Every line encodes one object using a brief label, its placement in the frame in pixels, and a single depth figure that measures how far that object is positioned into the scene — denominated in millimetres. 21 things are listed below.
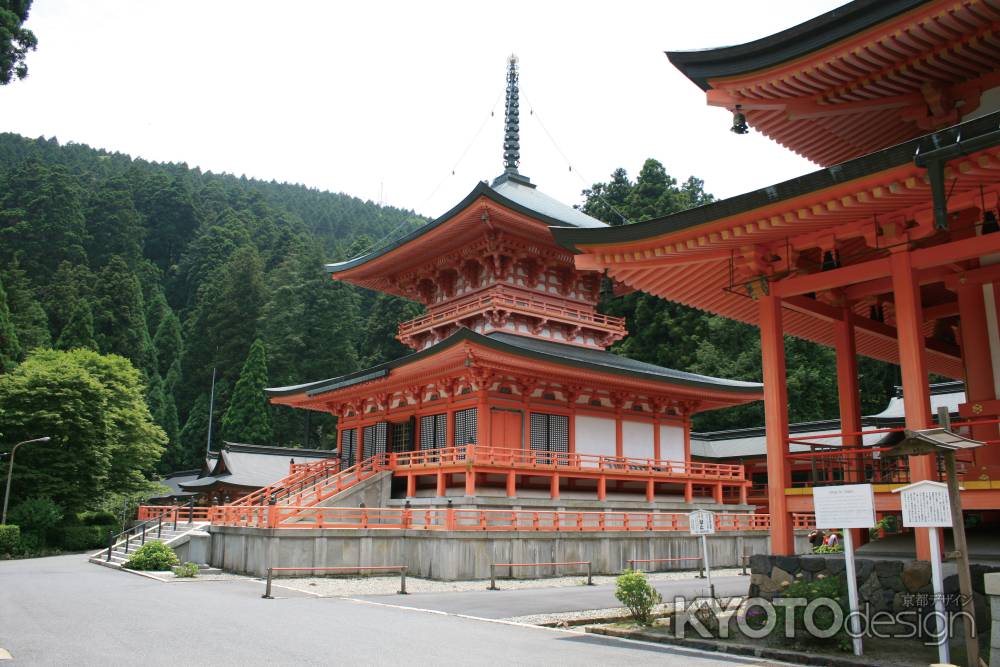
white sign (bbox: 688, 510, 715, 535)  13109
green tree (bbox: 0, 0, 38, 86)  27484
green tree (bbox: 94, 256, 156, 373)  68062
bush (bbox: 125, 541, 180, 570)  21812
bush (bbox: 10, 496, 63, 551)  31266
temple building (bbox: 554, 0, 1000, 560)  9328
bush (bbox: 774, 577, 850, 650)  8883
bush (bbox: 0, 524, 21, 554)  29281
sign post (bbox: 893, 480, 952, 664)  7824
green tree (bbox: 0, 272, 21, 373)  45344
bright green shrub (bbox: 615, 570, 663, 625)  11500
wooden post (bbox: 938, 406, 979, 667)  7504
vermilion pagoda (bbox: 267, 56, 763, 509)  23781
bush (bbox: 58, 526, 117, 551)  32969
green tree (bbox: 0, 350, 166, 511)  32594
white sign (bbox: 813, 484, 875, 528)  8469
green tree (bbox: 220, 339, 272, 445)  60875
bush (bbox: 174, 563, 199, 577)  20109
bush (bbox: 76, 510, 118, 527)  35884
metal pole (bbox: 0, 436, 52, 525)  30531
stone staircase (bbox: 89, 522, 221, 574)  23859
